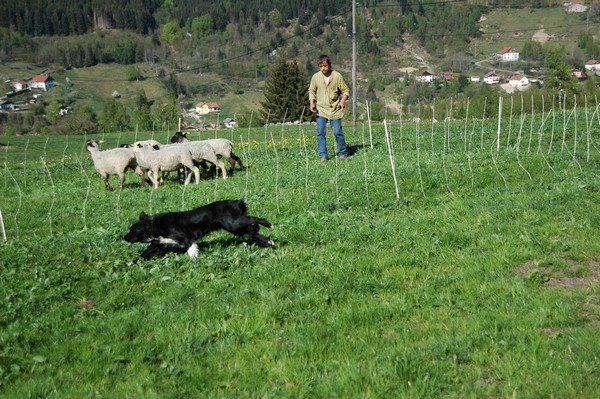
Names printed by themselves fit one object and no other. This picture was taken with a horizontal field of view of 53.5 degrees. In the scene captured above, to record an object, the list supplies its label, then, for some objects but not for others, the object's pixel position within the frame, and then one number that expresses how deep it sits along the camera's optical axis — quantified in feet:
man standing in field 54.65
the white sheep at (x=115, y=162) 55.62
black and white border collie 30.81
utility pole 101.19
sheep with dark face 56.54
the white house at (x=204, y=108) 558.07
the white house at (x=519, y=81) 646.74
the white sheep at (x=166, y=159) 53.31
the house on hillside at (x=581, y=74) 591.45
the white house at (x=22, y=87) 651.66
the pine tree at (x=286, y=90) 244.32
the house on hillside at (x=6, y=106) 593.83
